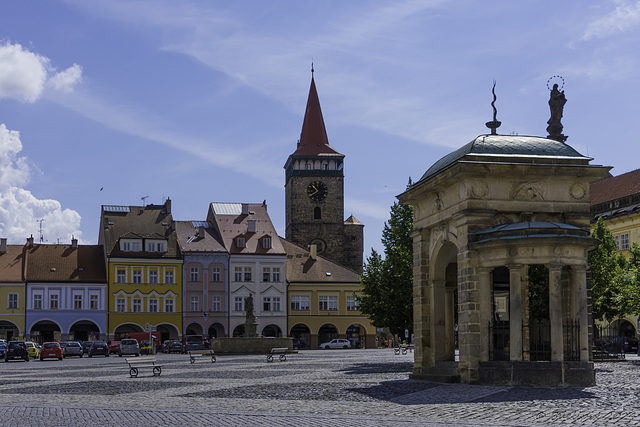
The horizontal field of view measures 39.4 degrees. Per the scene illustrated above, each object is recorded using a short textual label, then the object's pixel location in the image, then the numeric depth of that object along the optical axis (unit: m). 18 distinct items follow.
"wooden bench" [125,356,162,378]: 29.00
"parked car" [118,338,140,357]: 61.31
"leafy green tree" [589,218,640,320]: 40.88
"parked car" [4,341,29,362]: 55.34
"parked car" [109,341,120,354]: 67.84
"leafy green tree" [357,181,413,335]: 41.59
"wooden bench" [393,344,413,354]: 57.59
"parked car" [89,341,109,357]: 62.84
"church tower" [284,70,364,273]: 106.50
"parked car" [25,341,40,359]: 58.75
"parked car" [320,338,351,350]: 81.33
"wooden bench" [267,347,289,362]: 41.94
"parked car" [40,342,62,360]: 55.78
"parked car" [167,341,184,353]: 68.88
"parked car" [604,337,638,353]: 44.41
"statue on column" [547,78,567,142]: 31.30
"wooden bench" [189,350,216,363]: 43.00
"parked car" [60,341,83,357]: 61.53
